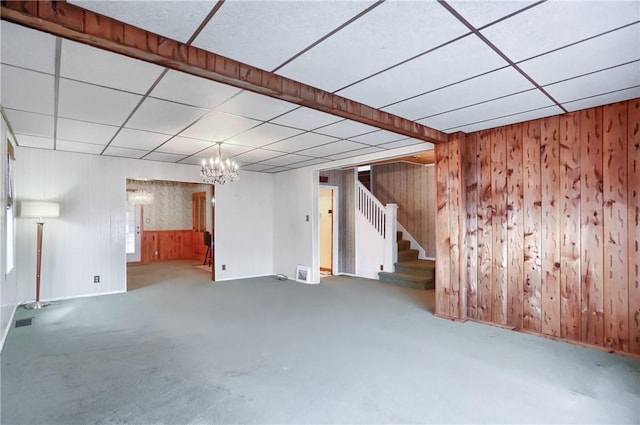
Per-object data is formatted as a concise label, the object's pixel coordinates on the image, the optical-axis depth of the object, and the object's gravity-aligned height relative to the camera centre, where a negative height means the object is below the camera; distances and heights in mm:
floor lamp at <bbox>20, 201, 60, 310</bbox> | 4686 +90
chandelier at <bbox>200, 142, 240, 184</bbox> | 5062 +732
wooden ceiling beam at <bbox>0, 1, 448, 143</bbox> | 1702 +1010
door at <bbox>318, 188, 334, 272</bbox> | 8133 -261
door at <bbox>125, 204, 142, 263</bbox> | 9711 -367
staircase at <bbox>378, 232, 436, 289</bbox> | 6402 -1106
